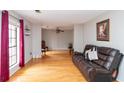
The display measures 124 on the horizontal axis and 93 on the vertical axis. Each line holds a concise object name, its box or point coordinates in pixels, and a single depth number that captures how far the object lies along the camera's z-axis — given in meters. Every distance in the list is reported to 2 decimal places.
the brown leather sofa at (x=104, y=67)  2.11
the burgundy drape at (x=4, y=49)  2.28
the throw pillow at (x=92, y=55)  2.90
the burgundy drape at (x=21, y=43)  3.49
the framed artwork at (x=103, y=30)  2.80
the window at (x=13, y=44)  3.16
